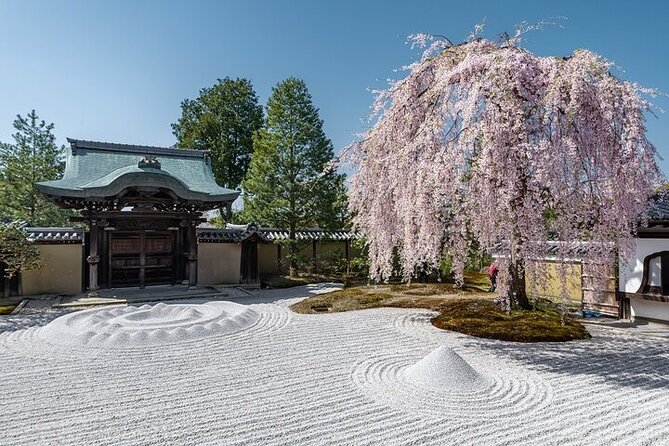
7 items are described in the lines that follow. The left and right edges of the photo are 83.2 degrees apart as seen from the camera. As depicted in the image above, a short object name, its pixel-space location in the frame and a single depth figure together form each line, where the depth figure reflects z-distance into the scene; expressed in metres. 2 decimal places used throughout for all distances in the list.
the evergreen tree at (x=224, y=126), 30.69
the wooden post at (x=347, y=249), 19.33
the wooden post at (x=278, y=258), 18.22
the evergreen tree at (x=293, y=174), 16.95
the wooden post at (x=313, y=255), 17.44
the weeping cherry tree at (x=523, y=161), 6.17
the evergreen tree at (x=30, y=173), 17.94
